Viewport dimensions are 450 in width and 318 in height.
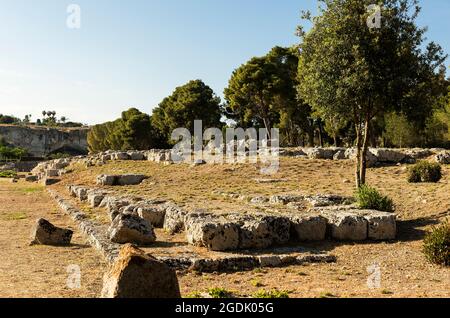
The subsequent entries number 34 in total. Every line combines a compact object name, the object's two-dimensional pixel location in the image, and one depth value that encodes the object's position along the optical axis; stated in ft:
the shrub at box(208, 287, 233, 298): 30.12
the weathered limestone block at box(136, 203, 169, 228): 59.36
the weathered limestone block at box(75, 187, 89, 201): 93.30
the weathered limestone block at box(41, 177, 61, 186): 146.42
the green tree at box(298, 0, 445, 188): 62.54
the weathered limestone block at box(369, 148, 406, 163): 102.27
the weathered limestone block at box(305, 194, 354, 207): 60.64
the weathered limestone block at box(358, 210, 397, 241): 49.06
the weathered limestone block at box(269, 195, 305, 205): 64.18
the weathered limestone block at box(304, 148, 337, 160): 113.19
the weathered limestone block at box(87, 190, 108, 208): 81.00
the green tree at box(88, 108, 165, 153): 278.26
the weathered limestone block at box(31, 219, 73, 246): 51.57
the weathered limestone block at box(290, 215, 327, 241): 49.21
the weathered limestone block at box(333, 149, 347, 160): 110.42
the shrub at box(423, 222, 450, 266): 39.58
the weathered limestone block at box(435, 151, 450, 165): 93.20
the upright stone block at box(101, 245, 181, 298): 24.50
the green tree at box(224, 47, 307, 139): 177.06
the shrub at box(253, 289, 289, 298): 29.63
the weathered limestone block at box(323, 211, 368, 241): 49.01
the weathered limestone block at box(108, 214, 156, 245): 47.21
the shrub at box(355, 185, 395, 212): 56.44
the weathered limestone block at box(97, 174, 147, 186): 109.50
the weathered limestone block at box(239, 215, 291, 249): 46.73
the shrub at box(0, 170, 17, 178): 204.23
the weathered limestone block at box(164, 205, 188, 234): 54.44
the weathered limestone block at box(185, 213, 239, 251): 45.55
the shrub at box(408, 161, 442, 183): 75.05
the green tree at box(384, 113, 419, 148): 177.91
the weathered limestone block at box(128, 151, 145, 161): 157.07
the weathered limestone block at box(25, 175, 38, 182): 174.52
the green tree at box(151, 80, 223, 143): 215.72
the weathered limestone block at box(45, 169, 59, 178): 163.12
